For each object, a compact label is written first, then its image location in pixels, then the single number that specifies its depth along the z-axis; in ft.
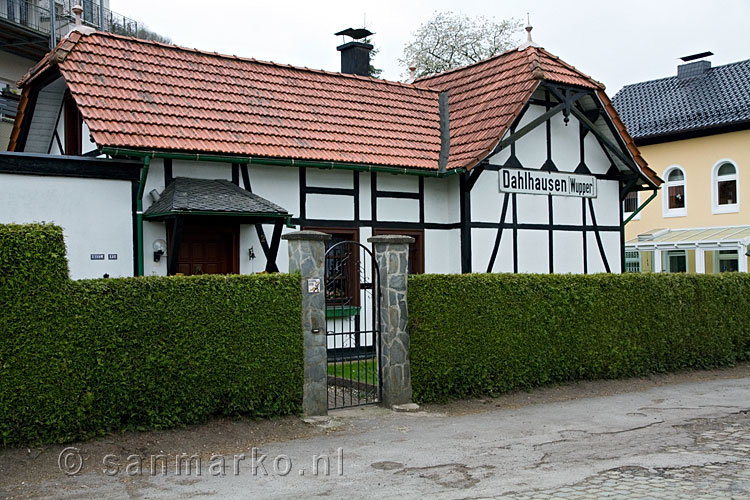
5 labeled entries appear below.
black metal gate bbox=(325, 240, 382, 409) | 44.21
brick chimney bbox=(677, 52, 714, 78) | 102.58
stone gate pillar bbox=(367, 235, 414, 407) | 35.83
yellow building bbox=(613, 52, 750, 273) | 88.99
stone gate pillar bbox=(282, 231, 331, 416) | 33.73
